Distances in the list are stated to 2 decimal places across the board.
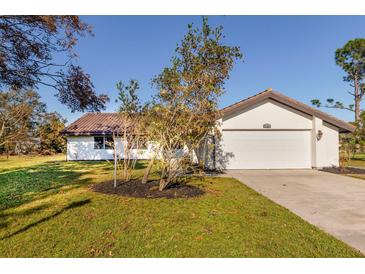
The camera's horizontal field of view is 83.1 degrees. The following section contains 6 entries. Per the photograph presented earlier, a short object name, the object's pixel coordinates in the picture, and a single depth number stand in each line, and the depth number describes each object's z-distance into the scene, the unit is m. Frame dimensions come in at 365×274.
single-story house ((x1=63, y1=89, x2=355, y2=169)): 12.17
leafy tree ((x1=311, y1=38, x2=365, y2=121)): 26.61
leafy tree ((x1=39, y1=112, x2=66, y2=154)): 25.52
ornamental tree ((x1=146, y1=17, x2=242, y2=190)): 6.38
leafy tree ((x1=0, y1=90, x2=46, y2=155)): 18.92
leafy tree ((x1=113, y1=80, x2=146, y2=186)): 7.29
